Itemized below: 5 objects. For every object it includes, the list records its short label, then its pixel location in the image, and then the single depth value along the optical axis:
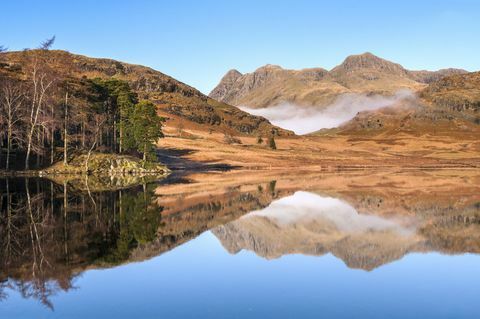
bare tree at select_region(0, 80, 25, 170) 70.56
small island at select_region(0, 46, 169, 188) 72.19
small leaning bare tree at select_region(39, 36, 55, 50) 70.69
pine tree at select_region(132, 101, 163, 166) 87.12
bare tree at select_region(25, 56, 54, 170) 69.62
